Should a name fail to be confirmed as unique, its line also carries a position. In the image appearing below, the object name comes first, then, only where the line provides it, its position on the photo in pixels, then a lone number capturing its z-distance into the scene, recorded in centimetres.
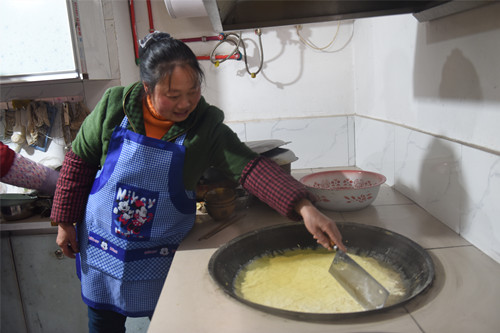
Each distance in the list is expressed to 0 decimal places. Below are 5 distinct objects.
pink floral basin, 122
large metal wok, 83
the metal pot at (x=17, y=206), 172
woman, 101
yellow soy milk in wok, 80
